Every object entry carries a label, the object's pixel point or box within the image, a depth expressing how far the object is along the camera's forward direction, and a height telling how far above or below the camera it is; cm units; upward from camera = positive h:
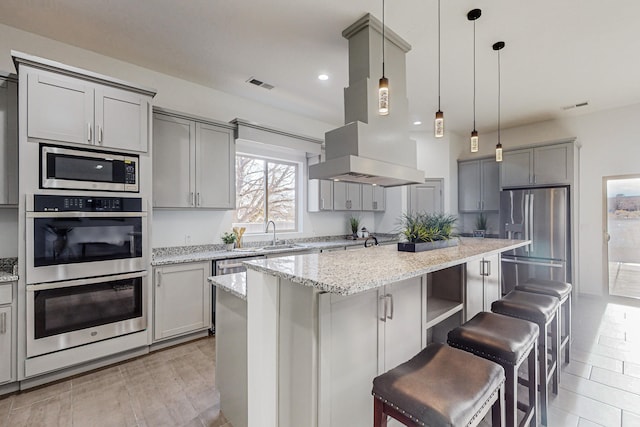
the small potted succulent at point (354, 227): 549 -28
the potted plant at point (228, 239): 379 -35
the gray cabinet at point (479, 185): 538 +54
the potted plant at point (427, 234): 223 -18
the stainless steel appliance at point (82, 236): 226 -20
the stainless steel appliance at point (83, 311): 226 -85
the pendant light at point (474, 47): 233 +164
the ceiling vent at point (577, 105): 427 +165
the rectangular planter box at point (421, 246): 219 -26
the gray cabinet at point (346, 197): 505 +30
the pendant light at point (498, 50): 278 +164
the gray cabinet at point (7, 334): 215 -93
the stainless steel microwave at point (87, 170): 232 +38
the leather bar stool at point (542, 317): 201 -76
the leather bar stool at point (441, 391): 106 -72
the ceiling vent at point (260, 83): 352 +165
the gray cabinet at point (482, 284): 236 -64
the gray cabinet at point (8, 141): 233 +59
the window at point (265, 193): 432 +31
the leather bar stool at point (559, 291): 247 -69
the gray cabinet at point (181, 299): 288 -92
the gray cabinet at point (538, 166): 443 +77
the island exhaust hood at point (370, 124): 223 +75
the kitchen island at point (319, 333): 130 -65
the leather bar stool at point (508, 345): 151 -74
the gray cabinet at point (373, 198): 553 +29
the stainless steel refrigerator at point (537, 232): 425 -30
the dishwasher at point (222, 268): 324 -64
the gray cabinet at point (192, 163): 316 +59
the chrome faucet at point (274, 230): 438 -28
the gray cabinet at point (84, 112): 227 +88
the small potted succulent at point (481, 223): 555 -20
